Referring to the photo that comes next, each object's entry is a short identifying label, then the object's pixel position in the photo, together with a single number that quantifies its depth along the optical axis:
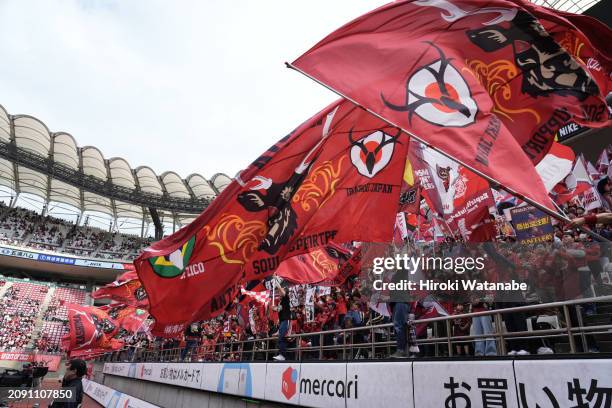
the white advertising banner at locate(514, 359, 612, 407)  3.24
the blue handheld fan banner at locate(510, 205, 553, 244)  5.83
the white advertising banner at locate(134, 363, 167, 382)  15.76
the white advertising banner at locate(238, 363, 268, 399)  8.42
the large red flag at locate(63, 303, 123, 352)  19.75
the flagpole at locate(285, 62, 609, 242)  2.90
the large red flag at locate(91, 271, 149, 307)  15.17
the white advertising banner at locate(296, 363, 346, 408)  5.98
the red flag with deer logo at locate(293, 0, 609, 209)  3.89
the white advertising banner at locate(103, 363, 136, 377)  20.58
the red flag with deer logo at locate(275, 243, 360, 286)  8.63
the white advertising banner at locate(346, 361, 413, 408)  5.05
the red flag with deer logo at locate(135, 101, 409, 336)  5.86
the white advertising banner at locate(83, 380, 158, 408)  11.47
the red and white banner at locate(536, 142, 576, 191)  6.85
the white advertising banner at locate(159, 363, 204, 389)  11.82
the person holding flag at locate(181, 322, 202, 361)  14.66
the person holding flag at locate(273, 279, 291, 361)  8.32
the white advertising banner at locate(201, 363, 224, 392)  10.48
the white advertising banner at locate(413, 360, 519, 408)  3.96
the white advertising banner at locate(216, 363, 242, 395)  9.56
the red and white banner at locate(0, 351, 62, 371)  31.33
